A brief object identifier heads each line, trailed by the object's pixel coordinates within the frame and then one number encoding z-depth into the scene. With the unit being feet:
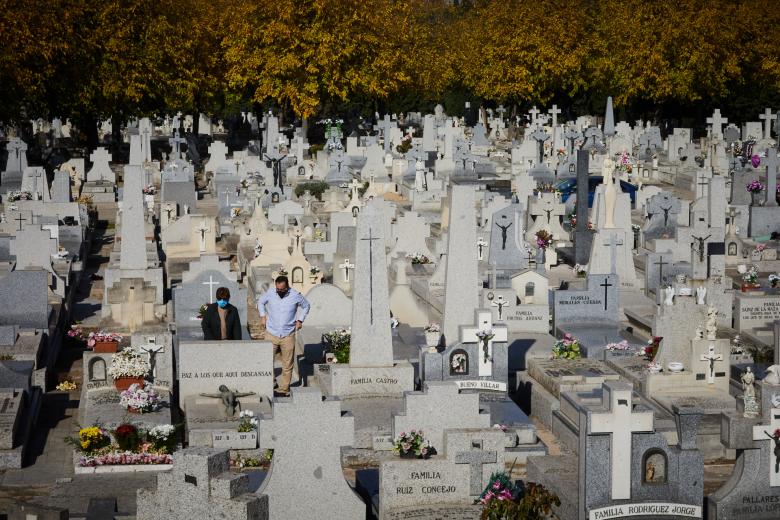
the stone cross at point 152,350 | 55.52
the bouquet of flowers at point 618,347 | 61.36
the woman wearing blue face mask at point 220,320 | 54.80
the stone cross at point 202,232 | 89.15
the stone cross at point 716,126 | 158.71
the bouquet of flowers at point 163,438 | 48.88
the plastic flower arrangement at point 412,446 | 43.70
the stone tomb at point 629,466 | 41.24
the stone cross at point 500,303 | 65.92
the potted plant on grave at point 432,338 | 56.24
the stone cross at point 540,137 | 141.38
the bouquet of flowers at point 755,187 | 101.14
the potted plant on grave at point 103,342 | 57.06
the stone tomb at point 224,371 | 53.36
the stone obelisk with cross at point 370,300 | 54.95
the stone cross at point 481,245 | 82.21
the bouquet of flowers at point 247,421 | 50.06
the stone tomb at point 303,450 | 42.16
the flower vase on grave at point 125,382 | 54.34
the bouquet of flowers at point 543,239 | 85.51
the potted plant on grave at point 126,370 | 54.19
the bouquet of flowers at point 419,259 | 81.71
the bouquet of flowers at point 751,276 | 75.66
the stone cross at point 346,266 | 76.38
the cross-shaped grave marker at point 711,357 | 55.77
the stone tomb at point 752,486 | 42.55
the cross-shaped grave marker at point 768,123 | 168.74
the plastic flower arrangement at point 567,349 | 61.41
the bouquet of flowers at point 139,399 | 51.55
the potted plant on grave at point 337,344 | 57.31
